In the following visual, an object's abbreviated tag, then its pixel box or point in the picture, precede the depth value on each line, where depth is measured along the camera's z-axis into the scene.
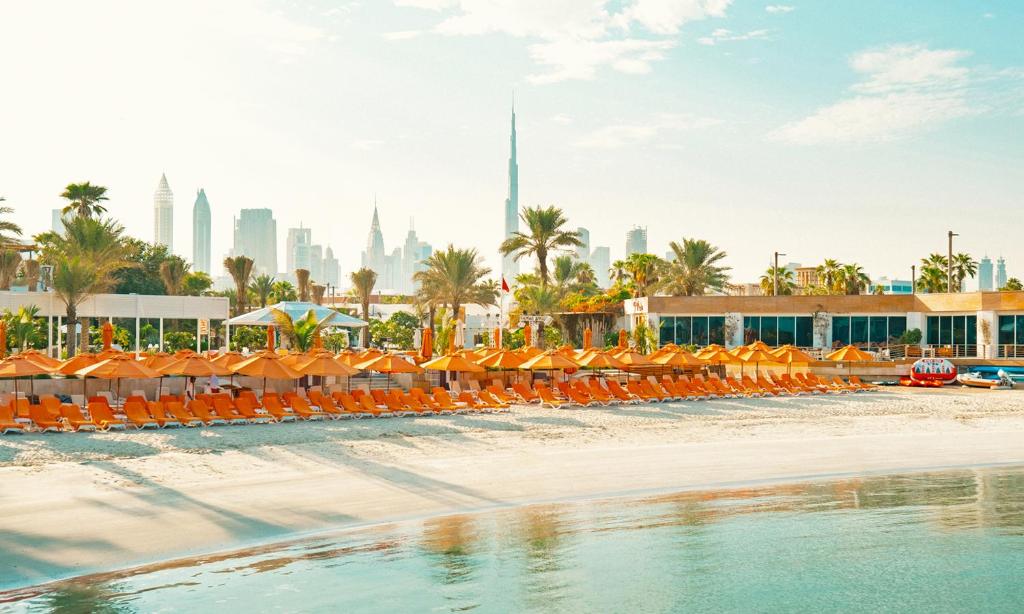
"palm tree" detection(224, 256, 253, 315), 59.88
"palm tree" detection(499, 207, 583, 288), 50.06
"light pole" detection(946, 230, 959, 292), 49.75
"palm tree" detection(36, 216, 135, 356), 35.72
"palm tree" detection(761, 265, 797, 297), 68.88
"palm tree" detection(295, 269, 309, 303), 68.62
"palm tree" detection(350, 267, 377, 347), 65.06
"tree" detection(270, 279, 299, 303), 73.94
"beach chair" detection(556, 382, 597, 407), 27.70
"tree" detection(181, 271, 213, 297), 73.75
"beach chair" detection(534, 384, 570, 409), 27.42
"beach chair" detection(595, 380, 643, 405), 28.86
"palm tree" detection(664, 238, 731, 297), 53.88
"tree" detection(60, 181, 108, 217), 48.75
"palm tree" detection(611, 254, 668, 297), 58.28
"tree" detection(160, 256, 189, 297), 60.44
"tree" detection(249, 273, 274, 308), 70.12
